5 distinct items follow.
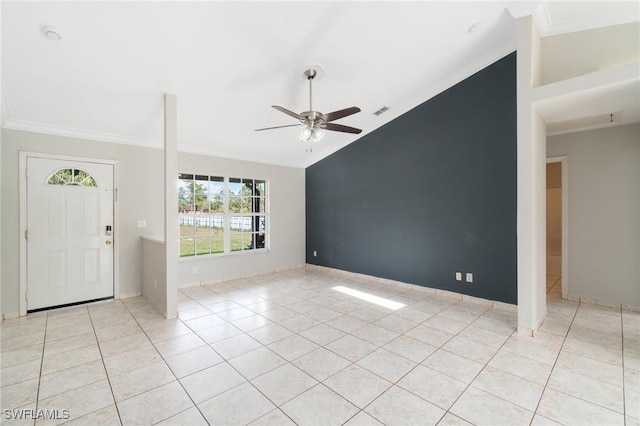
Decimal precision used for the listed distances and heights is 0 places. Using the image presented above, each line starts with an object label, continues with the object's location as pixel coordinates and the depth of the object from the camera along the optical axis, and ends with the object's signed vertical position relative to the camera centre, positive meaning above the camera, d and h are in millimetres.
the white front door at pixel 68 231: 3738 -250
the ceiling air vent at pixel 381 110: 4793 +1819
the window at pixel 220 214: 5145 -6
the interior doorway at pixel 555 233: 4273 -459
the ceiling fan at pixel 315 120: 3057 +1081
